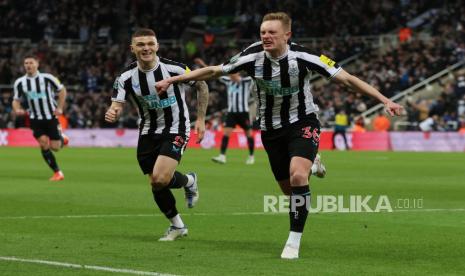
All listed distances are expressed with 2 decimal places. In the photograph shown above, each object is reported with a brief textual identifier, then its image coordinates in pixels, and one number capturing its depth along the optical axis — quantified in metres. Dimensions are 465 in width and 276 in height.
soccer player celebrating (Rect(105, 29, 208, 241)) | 10.75
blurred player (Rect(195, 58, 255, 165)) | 26.81
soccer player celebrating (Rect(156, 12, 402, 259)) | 9.28
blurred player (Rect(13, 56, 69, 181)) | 20.50
